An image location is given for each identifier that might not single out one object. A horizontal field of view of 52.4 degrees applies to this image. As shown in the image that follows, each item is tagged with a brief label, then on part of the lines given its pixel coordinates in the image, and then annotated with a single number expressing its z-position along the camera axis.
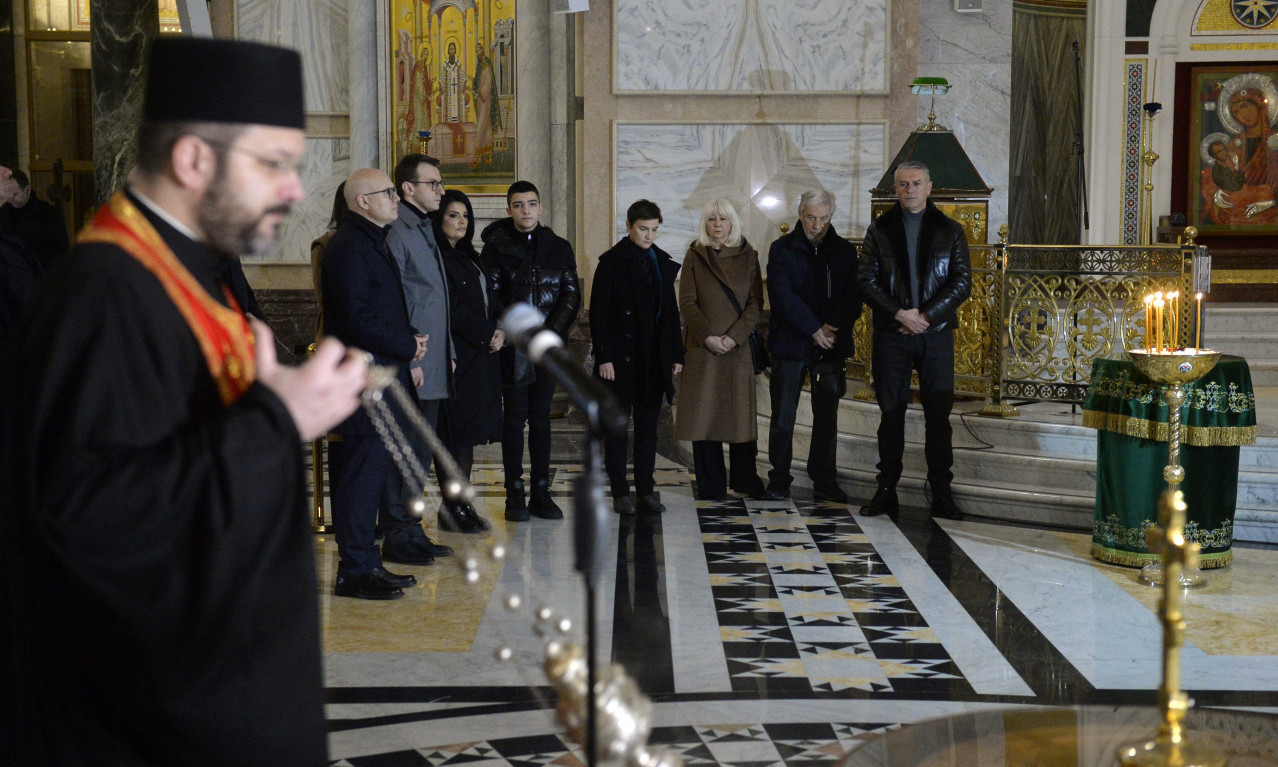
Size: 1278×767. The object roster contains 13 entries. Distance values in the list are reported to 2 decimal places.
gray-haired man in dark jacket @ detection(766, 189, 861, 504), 6.96
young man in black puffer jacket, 6.40
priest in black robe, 1.59
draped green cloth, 5.45
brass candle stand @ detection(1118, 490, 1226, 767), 2.01
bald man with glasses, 4.89
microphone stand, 1.65
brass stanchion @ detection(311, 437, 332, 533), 6.30
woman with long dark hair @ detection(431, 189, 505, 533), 6.05
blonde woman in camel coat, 6.97
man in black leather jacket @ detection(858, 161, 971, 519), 6.53
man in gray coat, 5.42
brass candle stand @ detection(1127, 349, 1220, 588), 5.29
